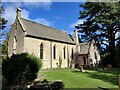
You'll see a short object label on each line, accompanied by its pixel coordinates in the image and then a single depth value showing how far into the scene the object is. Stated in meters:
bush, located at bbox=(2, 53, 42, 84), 7.69
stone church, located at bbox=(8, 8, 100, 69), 14.18
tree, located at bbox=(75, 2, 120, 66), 18.81
